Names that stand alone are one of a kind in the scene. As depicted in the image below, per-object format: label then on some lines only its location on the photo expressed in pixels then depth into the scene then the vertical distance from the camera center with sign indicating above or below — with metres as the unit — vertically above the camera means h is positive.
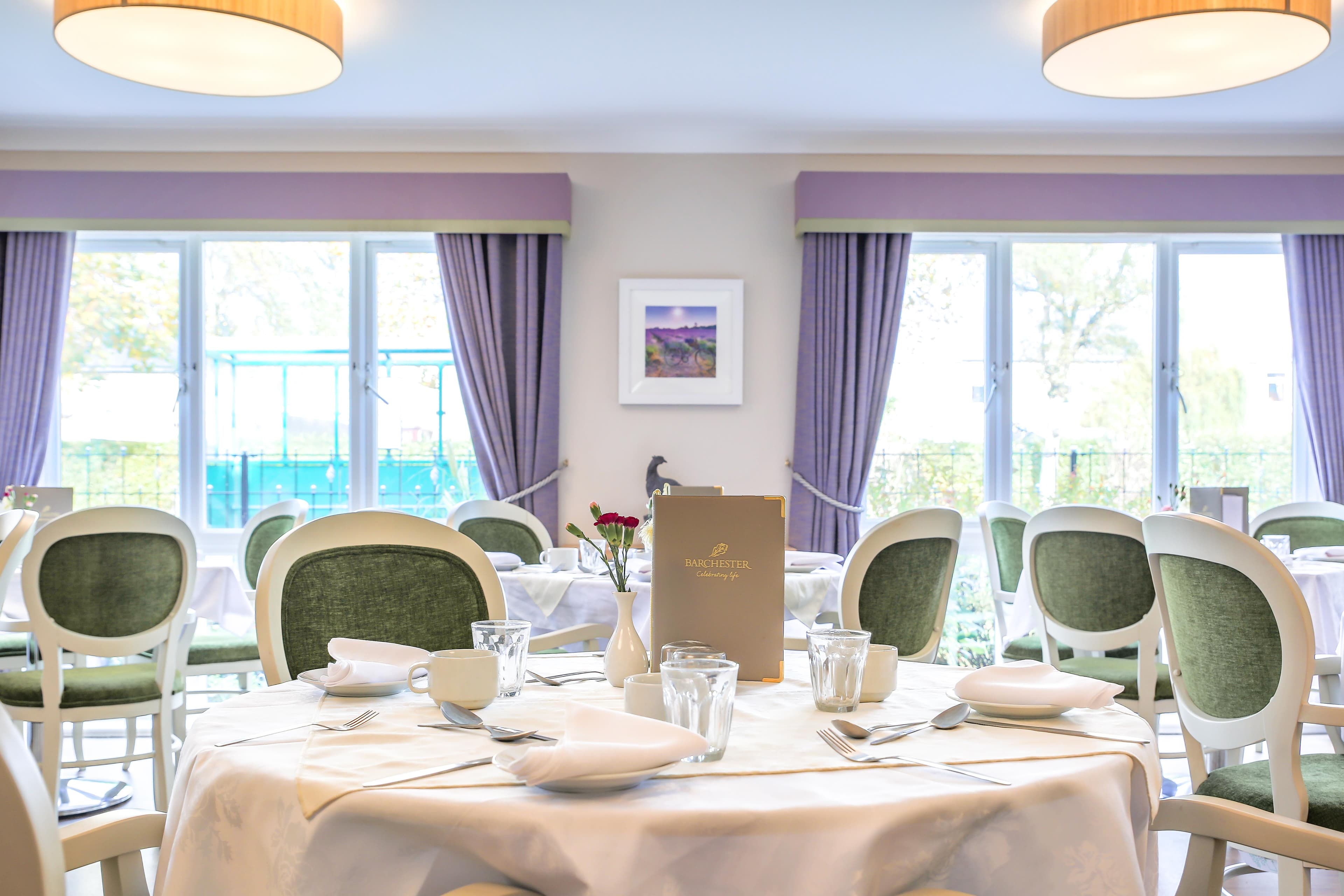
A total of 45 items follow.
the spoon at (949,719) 1.07 -0.32
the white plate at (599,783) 0.80 -0.30
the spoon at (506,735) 1.00 -0.32
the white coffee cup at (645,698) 0.98 -0.27
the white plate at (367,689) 1.21 -0.32
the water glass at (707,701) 0.92 -0.26
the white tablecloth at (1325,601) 3.03 -0.50
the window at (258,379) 5.18 +0.42
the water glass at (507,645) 1.22 -0.26
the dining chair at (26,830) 0.68 -0.29
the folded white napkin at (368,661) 1.21 -0.30
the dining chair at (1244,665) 1.54 -0.40
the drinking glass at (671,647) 1.18 -0.27
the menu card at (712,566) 1.29 -0.16
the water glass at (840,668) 1.14 -0.28
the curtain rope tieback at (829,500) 4.88 -0.26
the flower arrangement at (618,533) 1.41 -0.13
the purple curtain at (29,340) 4.95 +0.61
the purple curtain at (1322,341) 5.01 +0.63
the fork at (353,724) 1.05 -0.32
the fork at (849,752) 0.88 -0.32
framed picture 4.98 +0.61
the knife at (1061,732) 1.02 -0.33
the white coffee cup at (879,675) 1.20 -0.30
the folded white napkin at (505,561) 3.21 -0.40
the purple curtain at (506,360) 4.93 +0.50
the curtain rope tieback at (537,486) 4.84 -0.19
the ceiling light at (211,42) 2.69 +1.31
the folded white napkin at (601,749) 0.79 -0.27
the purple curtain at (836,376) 4.92 +0.42
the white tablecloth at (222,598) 3.57 -0.59
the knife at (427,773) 0.84 -0.31
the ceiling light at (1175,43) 2.74 +1.35
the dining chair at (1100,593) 2.81 -0.46
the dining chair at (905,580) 2.49 -0.36
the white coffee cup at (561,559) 3.18 -0.38
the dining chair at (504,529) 4.05 -0.35
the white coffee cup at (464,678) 1.14 -0.29
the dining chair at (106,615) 2.71 -0.52
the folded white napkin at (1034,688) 1.11 -0.30
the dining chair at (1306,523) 4.21 -0.33
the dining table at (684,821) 0.77 -0.33
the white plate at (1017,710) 1.10 -0.32
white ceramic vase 1.31 -0.30
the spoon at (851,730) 1.00 -0.31
